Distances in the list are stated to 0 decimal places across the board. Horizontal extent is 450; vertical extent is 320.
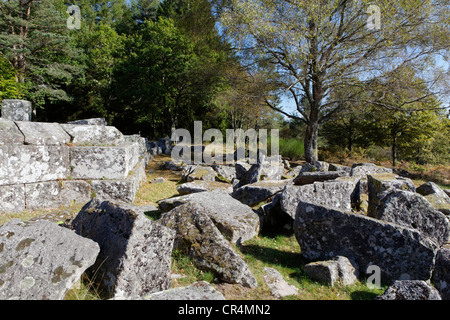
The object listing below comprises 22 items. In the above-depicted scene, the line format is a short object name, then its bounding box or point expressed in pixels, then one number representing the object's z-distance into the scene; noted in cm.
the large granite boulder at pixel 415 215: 425
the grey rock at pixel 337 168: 827
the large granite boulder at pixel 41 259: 226
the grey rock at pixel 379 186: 526
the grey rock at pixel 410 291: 253
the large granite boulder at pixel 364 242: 346
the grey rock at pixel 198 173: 1023
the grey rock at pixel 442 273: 312
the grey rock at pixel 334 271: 340
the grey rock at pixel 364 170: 776
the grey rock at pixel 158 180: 1004
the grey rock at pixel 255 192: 630
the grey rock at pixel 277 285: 319
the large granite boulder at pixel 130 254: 265
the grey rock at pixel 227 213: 448
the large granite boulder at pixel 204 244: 325
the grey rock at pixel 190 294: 246
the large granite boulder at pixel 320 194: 504
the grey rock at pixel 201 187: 779
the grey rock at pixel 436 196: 570
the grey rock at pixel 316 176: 698
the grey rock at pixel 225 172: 1134
